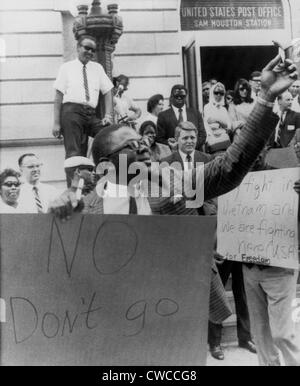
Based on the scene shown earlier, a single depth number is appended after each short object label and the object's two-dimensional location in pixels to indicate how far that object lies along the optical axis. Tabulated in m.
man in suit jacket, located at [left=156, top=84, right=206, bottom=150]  2.73
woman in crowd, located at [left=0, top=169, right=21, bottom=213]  2.66
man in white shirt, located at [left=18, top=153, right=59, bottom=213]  2.63
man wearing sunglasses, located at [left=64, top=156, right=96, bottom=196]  2.58
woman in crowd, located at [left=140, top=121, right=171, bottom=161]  2.69
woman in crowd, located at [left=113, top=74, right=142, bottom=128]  2.72
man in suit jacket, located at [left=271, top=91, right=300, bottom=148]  2.73
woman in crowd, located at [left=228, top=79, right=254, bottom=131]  2.76
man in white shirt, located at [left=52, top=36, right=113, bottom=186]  2.69
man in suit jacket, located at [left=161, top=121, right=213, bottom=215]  2.71
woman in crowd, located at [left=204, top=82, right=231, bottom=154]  2.76
